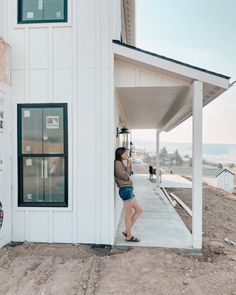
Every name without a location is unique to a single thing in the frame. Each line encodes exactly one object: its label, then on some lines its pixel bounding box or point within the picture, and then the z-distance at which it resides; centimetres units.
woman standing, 480
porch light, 652
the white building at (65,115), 475
